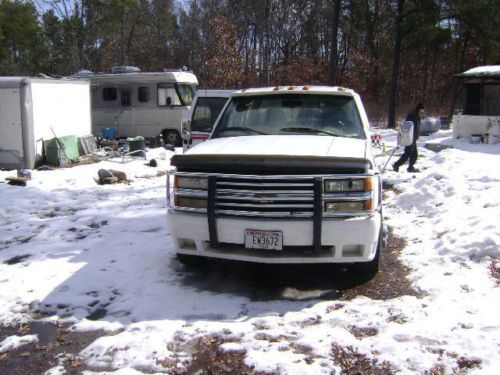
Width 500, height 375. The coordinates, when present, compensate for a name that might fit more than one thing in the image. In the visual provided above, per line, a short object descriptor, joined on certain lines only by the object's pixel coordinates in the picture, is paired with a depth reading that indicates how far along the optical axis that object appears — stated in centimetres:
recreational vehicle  1928
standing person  1155
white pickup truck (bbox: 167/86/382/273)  453
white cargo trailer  1274
